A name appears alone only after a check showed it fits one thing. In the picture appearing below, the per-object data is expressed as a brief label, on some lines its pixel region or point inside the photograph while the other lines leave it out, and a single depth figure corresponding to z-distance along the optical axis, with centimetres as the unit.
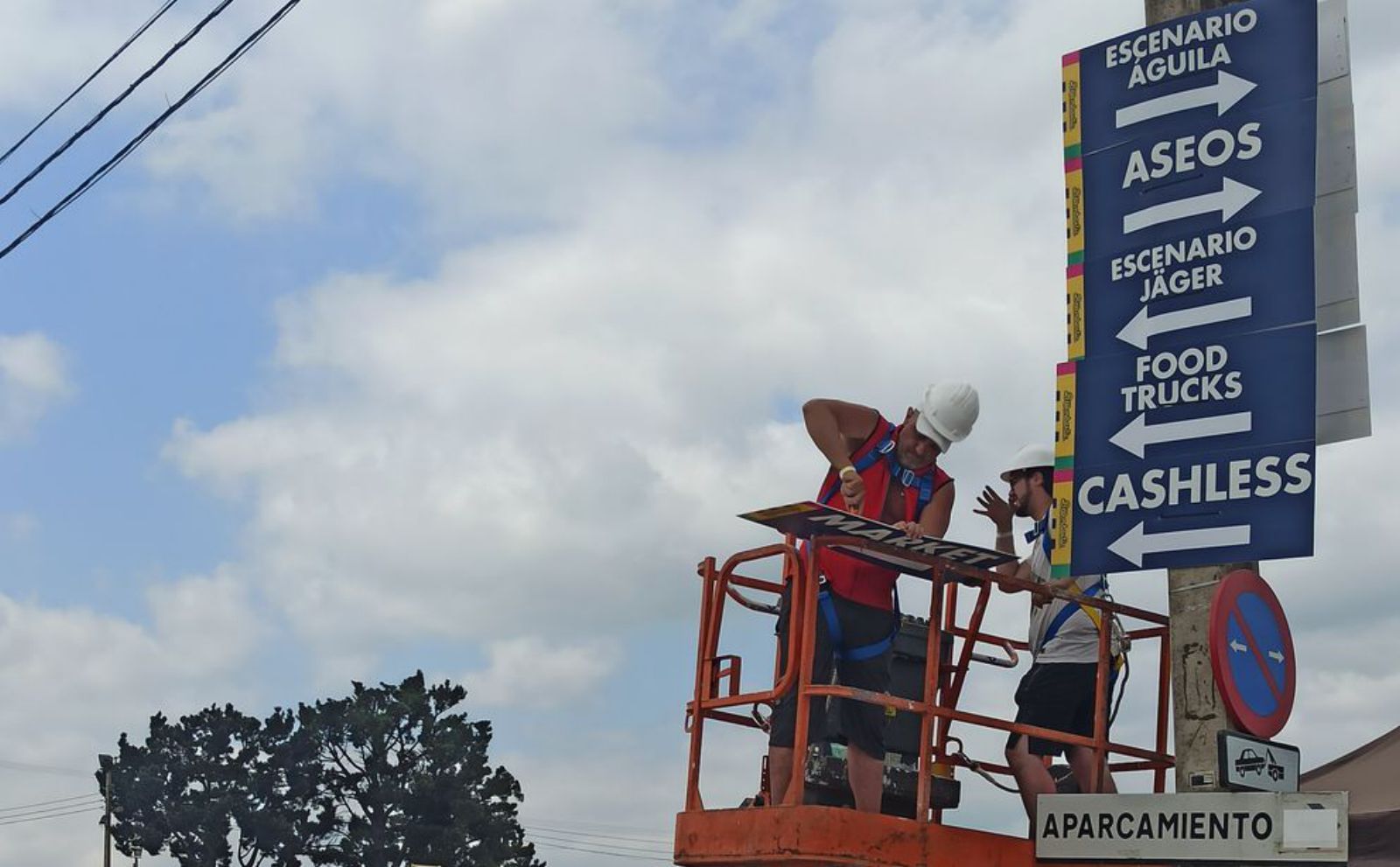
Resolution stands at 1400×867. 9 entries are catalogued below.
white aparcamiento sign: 697
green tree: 9019
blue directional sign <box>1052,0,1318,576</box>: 750
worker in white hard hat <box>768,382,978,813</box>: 830
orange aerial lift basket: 768
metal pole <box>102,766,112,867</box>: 9175
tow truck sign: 709
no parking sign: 722
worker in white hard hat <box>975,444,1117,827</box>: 873
